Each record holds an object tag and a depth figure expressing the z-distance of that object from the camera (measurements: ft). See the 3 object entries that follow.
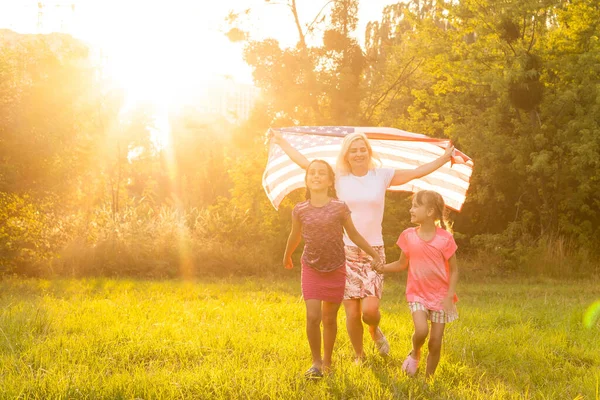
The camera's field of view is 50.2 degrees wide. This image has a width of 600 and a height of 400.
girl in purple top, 19.81
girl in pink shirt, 18.99
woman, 21.12
